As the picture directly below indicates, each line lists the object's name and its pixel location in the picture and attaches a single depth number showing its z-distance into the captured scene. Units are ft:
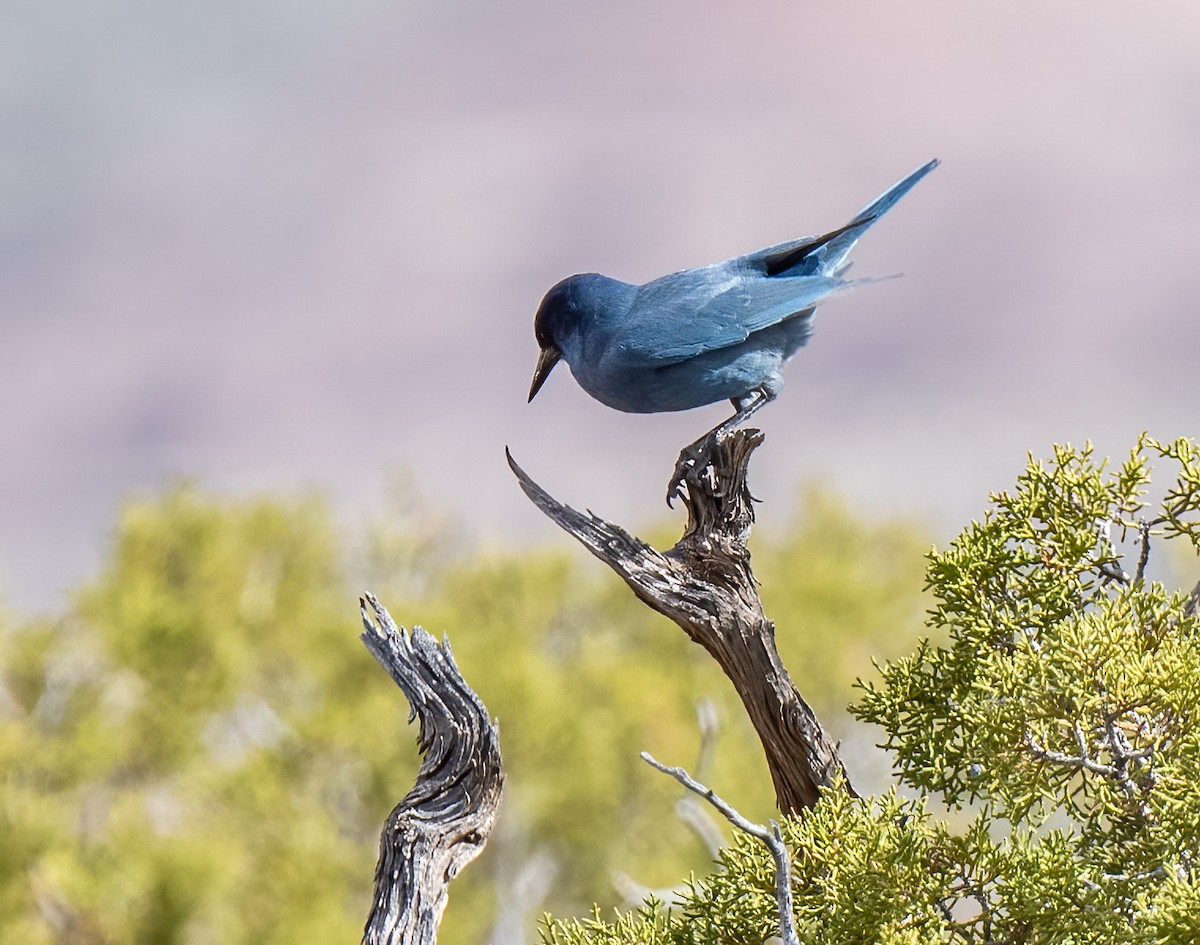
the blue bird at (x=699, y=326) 29.71
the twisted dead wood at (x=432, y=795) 20.79
